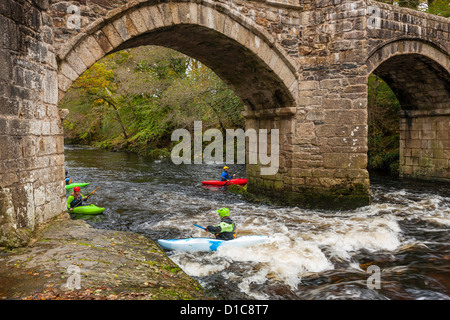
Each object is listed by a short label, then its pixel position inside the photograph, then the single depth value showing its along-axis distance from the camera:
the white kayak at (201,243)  5.08
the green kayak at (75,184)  9.26
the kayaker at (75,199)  7.71
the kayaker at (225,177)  10.88
